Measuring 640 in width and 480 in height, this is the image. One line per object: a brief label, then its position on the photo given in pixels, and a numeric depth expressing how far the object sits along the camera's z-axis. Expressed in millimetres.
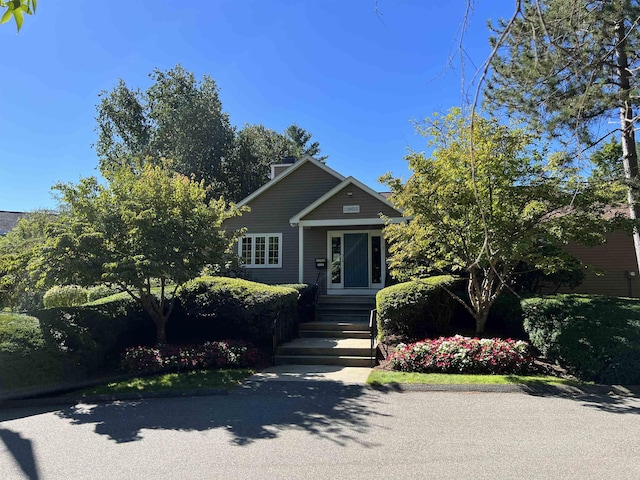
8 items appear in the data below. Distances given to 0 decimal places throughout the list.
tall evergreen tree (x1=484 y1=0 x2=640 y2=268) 8297
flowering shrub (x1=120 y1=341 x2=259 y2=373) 8531
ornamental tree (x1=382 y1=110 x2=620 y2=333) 8281
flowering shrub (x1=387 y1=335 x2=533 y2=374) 7832
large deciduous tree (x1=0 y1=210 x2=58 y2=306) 8234
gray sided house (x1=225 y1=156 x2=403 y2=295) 14727
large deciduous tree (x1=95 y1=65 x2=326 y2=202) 26219
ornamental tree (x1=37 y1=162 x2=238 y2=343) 7855
